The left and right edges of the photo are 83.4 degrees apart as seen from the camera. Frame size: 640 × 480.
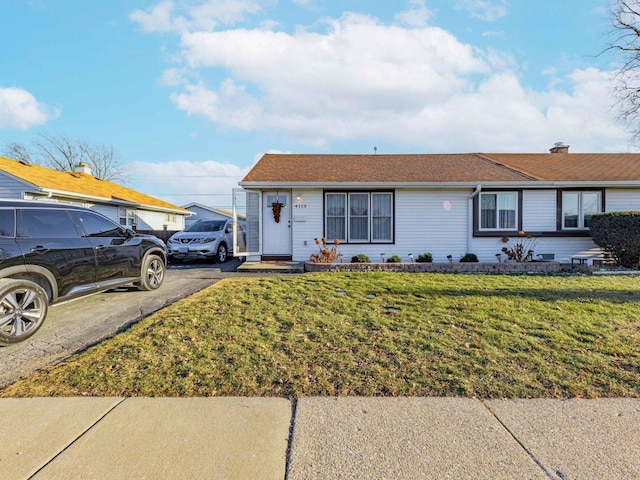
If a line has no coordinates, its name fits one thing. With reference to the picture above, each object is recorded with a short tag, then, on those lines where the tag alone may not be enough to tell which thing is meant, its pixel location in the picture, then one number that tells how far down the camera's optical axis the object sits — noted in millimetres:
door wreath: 11344
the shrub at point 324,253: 10656
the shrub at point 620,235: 9727
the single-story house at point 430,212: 11203
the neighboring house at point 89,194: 13469
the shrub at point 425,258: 11117
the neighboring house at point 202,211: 36406
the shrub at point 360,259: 10773
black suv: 4395
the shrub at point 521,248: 10836
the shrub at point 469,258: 10922
